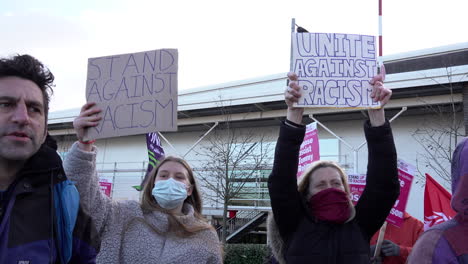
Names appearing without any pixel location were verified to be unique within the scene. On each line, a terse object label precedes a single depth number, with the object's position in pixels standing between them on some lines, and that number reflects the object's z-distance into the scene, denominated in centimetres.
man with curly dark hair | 194
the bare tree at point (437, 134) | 1504
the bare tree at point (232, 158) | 1755
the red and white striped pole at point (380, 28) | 447
